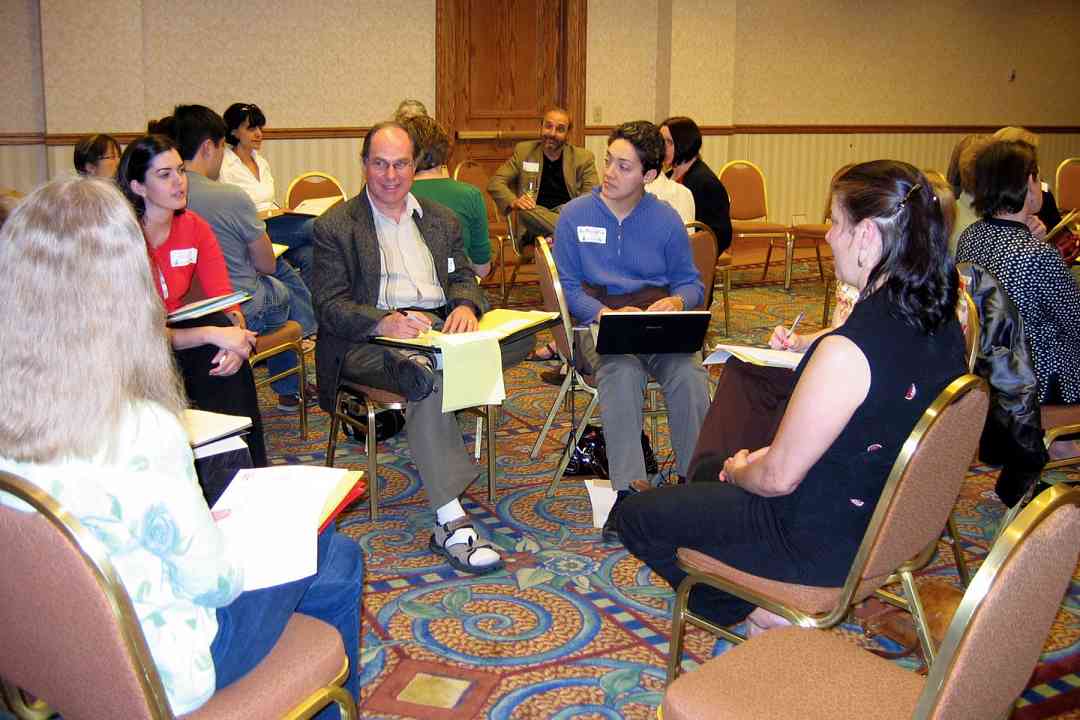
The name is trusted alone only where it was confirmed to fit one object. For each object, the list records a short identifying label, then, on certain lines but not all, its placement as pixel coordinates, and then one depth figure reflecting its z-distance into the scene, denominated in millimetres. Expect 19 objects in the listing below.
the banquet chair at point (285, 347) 4234
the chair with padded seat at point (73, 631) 1422
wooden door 8195
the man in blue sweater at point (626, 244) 3924
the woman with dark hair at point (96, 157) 4844
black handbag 4184
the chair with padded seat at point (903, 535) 1868
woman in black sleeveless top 2047
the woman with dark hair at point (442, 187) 4586
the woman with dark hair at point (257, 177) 5395
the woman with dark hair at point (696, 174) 5930
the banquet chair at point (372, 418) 3596
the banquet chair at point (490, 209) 7156
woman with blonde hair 1528
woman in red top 3385
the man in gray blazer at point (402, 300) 3484
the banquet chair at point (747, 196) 7668
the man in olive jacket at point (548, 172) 6875
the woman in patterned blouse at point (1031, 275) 3400
